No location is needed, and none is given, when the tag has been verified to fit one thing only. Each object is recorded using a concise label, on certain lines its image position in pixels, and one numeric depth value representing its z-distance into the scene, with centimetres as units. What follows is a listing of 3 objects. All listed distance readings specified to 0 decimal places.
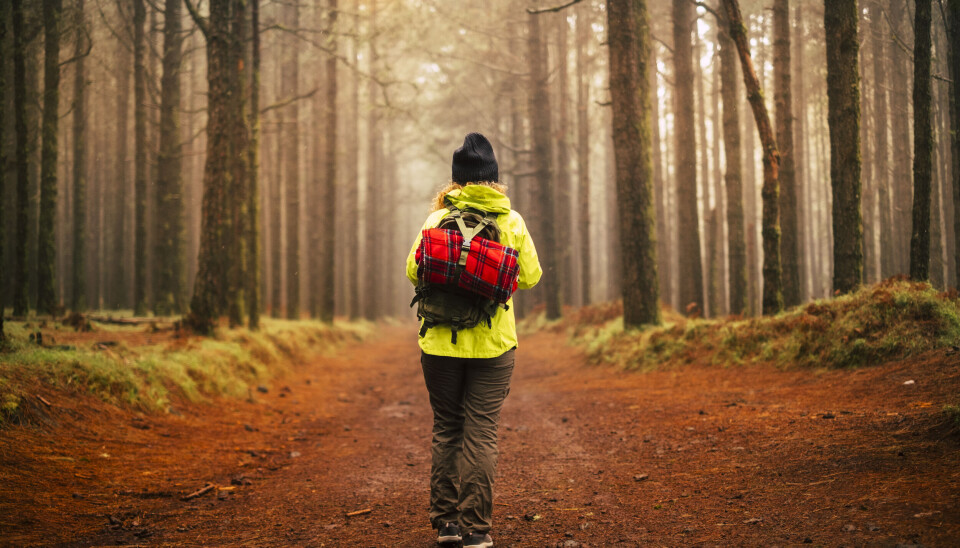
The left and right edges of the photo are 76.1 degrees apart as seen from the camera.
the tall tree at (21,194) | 1126
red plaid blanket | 343
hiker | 352
